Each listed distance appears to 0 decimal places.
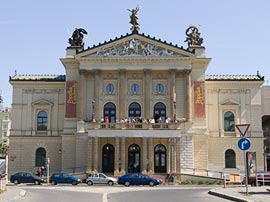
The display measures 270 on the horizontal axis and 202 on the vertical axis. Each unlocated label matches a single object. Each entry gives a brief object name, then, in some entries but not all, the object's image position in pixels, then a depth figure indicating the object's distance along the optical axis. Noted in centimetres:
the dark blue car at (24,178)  4734
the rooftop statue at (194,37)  5747
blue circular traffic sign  2250
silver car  4550
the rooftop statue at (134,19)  5698
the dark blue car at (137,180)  4394
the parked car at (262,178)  3950
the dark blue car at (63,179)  4597
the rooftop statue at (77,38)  5803
